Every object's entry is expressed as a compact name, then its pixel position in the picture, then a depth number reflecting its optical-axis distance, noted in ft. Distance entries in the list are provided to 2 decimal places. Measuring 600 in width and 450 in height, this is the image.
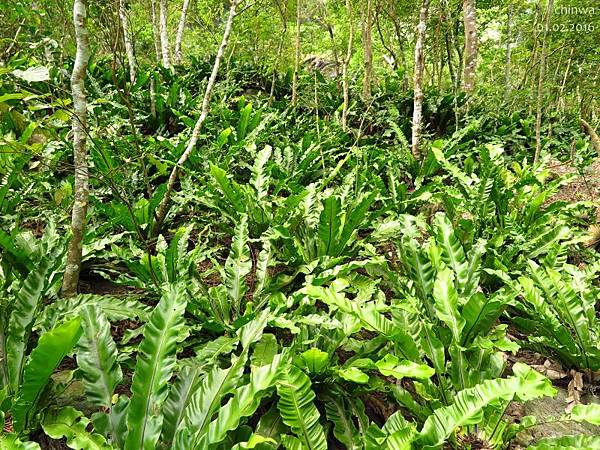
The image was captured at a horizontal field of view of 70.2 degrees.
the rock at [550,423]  6.64
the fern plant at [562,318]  7.86
